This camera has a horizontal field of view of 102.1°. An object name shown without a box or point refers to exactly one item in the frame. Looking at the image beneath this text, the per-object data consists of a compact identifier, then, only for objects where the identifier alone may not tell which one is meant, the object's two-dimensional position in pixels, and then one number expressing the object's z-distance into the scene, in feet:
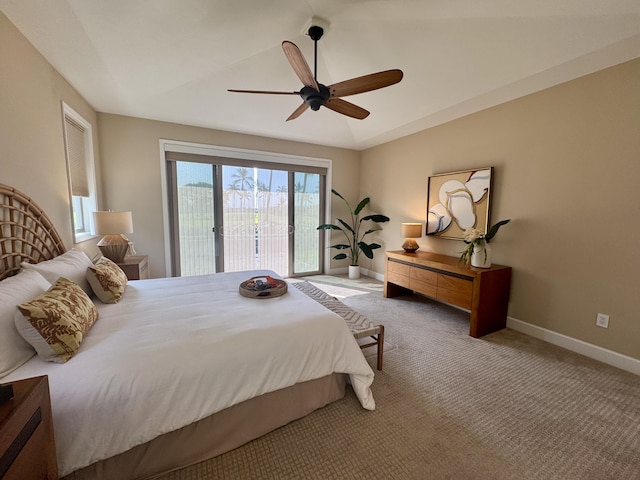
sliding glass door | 13.30
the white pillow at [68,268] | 5.56
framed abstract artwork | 10.39
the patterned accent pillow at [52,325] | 3.79
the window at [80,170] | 8.72
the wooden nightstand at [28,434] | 2.34
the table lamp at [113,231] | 9.01
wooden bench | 6.72
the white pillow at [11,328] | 3.65
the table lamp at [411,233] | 12.60
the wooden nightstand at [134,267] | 9.33
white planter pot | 16.65
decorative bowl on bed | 6.79
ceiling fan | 5.93
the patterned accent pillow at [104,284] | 6.24
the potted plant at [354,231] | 15.28
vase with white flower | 9.32
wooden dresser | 8.98
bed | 3.61
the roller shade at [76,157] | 8.87
